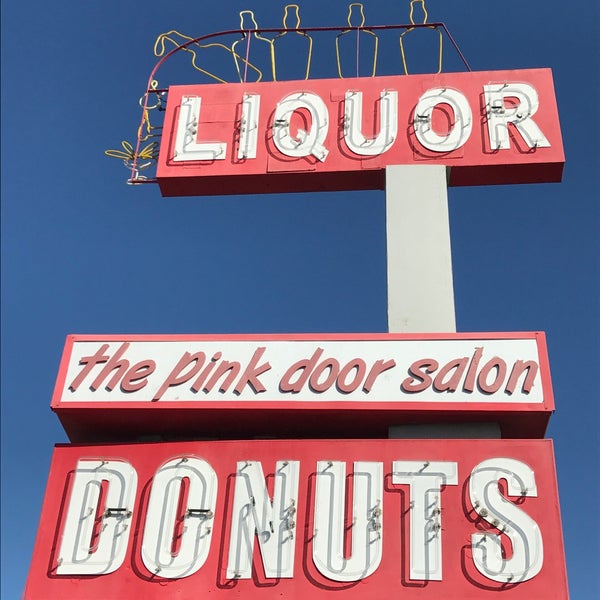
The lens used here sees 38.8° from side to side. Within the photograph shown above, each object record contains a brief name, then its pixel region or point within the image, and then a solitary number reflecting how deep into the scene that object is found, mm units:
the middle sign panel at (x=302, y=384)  9383
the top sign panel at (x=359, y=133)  11961
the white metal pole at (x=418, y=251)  10305
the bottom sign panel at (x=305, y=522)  8523
